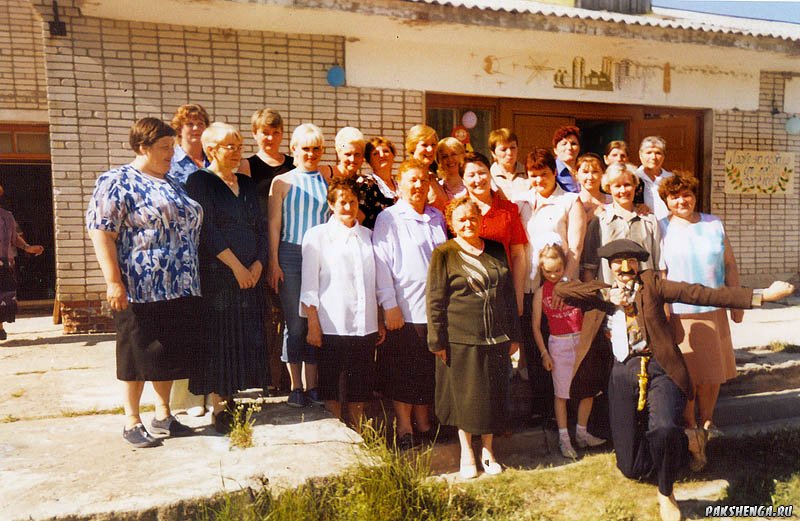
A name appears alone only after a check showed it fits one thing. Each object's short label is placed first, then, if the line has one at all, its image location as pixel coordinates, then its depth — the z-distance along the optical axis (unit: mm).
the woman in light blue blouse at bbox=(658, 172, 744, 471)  3779
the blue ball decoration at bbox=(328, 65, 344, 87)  6844
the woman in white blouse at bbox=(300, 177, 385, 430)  3508
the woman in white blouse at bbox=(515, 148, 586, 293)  3848
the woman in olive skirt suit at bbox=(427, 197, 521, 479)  3367
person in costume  3182
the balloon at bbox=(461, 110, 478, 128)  7652
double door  7766
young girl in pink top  3789
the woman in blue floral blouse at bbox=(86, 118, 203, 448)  2975
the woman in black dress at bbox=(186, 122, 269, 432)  3393
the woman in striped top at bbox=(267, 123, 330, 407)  3707
